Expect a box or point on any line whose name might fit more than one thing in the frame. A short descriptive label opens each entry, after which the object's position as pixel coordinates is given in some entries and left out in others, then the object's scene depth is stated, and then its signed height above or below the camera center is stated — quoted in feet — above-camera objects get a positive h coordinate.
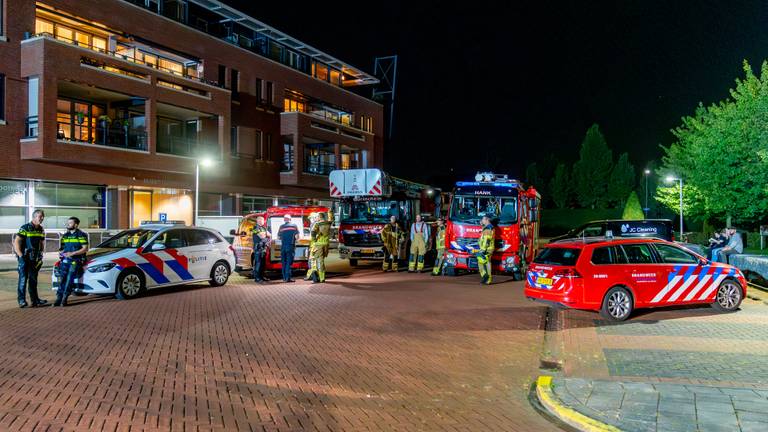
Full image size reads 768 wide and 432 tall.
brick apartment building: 76.95 +16.65
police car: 39.09 -3.71
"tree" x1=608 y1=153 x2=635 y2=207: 242.58 +13.46
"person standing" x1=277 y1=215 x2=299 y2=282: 50.39 -2.82
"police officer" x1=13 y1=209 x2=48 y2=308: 35.37 -2.72
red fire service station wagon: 33.24 -3.70
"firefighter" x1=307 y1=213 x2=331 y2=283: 50.22 -3.10
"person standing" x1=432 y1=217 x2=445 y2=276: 59.26 -3.60
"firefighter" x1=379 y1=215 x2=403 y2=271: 63.10 -3.25
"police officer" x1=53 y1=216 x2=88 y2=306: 37.09 -3.04
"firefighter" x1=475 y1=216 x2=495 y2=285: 50.53 -3.21
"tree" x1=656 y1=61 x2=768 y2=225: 79.00 +8.85
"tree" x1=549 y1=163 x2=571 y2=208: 259.72 +12.46
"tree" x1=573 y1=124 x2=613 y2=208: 244.83 +19.85
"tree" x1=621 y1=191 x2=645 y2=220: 163.22 +1.47
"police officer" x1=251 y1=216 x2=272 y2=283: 51.47 -3.34
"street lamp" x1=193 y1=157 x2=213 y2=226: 96.75 +8.27
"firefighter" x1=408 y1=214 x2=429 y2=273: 60.39 -2.60
